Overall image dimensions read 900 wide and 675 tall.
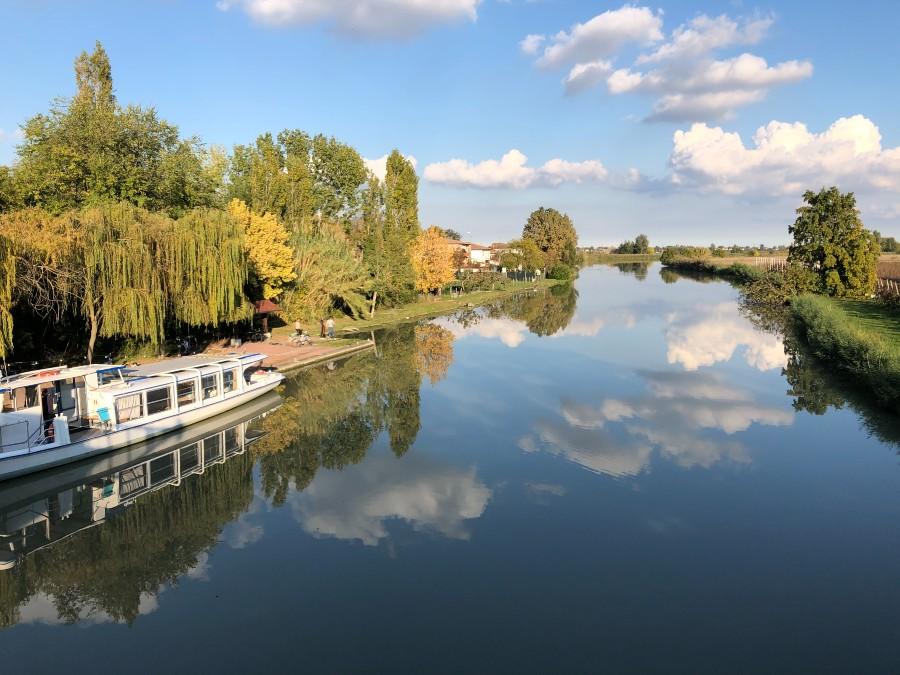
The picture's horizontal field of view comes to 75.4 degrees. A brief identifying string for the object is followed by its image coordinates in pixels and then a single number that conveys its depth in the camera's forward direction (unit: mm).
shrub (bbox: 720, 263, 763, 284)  79688
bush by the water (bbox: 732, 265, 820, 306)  53453
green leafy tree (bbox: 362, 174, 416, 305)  52156
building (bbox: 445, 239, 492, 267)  136475
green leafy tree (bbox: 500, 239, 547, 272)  102000
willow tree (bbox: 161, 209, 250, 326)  25969
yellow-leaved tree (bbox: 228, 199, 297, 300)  37719
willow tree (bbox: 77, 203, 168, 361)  23656
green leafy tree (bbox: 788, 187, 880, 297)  50781
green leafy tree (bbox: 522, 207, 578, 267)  117312
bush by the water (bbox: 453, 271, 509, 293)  80312
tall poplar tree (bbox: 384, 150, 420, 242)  61469
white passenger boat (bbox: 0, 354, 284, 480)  16453
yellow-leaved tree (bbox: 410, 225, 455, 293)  61562
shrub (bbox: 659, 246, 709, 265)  153625
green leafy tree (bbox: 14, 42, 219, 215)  29484
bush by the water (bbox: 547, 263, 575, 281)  106625
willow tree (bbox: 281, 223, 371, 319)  42875
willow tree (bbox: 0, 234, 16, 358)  19438
